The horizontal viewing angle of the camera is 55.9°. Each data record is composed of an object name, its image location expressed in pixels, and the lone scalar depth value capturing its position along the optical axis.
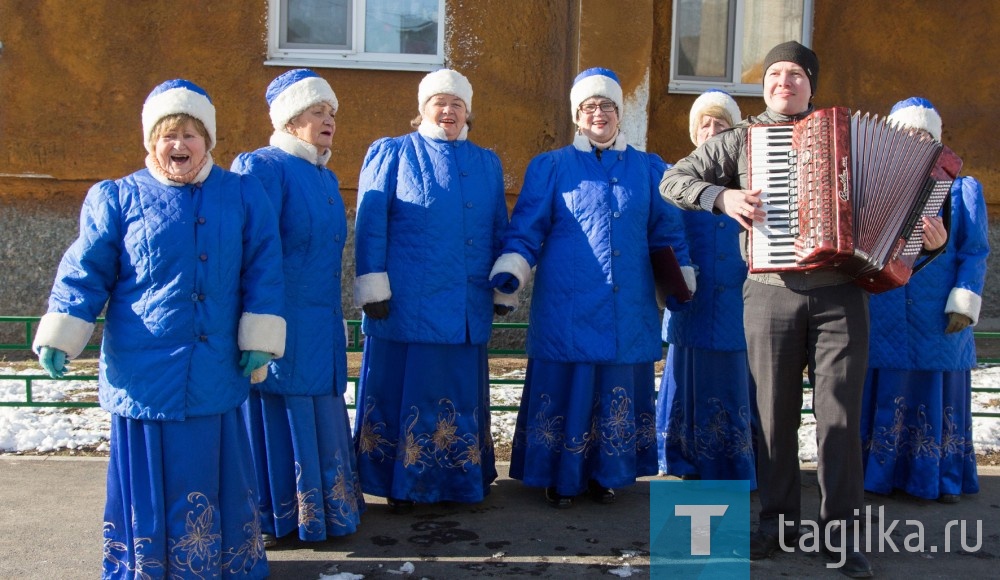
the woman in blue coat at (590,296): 4.63
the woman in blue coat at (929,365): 4.81
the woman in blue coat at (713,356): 4.89
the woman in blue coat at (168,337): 3.35
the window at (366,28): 8.52
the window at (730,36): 9.30
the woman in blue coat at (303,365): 3.99
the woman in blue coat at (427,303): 4.47
